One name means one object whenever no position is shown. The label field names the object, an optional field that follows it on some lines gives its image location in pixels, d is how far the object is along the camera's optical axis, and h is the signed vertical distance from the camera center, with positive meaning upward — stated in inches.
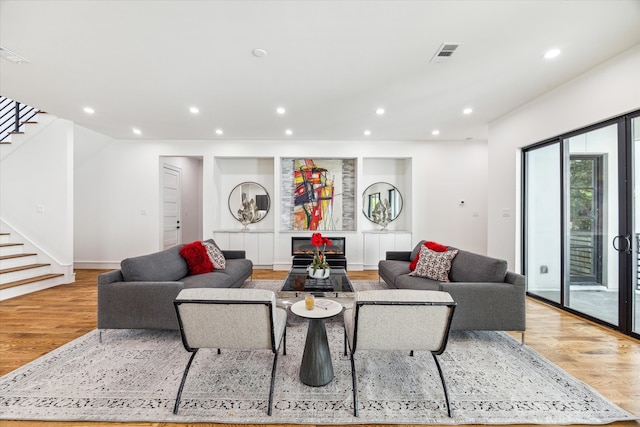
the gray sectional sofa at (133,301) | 99.2 -31.1
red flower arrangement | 131.1 -23.3
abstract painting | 238.7 +17.5
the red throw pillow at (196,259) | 140.1 -22.8
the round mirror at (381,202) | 241.1 +10.7
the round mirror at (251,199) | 243.8 +13.4
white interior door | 244.2 +7.3
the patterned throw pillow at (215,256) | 147.4 -23.1
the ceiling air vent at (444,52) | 98.4 +60.3
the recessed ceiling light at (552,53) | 103.9 +61.2
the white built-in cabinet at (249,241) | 229.0 -22.2
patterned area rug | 65.4 -47.1
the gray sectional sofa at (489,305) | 98.9 -32.4
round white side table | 74.8 -38.3
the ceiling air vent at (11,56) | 103.0 +61.0
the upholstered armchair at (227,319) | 64.6 -25.0
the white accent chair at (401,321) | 64.5 -25.5
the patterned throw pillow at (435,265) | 126.8 -24.0
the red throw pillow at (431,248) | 140.8 -17.6
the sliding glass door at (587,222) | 110.8 -3.8
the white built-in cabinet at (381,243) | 228.4 -23.8
